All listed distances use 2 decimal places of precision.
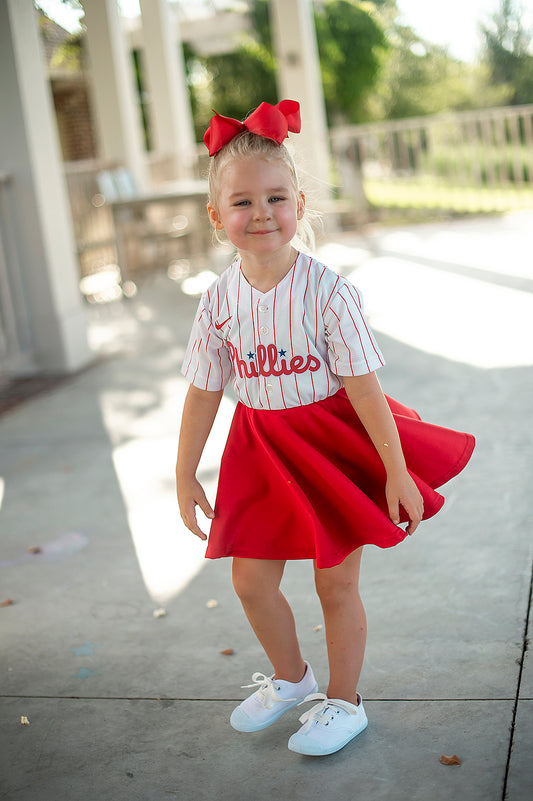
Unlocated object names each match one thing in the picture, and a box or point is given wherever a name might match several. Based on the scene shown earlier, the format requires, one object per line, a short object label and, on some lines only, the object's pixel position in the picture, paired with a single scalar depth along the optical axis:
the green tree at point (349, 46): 17.78
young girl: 1.70
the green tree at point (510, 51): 30.53
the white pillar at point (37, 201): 5.36
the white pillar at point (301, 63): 10.35
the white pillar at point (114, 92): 9.35
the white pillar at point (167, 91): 10.75
